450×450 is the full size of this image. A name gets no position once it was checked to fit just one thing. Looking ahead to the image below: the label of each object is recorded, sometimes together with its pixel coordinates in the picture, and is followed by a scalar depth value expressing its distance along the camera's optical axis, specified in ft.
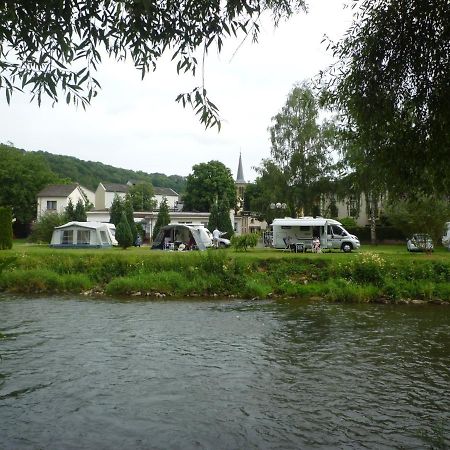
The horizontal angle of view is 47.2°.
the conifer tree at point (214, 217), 150.92
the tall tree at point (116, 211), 173.99
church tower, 306.14
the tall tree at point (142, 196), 263.49
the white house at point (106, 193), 298.35
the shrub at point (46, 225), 131.44
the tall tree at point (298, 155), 142.72
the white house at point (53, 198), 205.77
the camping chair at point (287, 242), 108.51
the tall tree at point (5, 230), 104.78
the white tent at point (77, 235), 121.07
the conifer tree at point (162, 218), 157.88
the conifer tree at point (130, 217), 143.19
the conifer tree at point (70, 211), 158.49
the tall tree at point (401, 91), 18.31
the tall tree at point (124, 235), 112.16
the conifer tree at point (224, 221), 148.97
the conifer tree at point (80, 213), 163.26
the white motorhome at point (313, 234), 108.37
